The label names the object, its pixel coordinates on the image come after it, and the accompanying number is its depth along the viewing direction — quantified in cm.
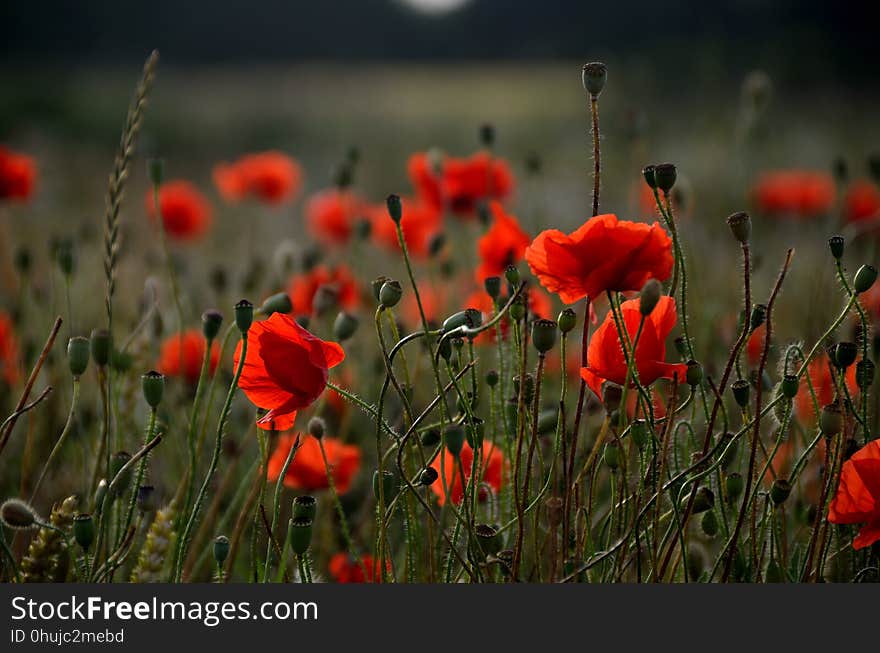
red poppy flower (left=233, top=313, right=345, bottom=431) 332
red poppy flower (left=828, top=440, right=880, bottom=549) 330
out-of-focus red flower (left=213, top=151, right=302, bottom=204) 514
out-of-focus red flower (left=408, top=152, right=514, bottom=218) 424
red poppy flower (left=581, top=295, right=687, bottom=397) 333
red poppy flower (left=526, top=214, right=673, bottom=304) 330
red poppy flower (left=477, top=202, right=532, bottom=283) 356
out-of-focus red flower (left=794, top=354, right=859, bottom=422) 350
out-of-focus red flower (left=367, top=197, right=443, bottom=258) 437
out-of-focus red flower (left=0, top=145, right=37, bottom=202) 420
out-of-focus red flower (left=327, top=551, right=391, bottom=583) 344
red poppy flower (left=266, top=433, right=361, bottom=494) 349
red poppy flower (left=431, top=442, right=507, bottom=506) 343
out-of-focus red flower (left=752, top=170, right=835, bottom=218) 651
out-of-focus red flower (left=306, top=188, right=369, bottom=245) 481
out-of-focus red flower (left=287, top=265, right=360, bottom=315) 371
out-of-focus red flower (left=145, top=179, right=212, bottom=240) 525
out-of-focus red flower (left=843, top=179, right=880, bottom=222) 573
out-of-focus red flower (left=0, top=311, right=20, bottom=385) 370
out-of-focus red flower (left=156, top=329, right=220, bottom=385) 371
